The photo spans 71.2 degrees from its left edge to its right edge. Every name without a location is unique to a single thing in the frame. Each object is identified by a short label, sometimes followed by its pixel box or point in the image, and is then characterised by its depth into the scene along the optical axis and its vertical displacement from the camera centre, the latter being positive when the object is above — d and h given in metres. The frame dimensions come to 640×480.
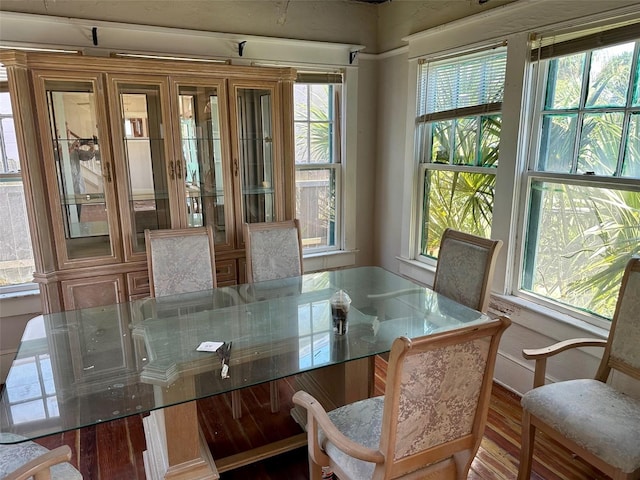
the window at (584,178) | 2.12 -0.14
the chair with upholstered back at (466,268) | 2.29 -0.62
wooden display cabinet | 2.45 -0.02
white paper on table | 1.77 -0.76
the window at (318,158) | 3.50 -0.04
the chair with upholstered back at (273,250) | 2.82 -0.61
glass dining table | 1.48 -0.77
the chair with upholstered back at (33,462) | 1.24 -0.99
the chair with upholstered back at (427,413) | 1.24 -0.79
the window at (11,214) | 2.75 -0.37
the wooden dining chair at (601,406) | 1.59 -1.00
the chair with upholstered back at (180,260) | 2.54 -0.60
